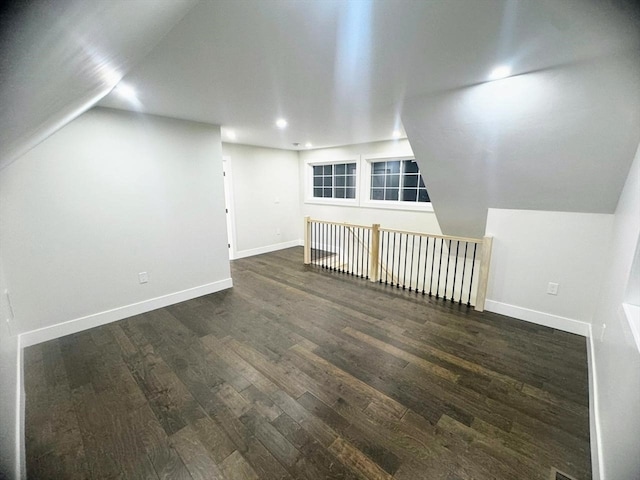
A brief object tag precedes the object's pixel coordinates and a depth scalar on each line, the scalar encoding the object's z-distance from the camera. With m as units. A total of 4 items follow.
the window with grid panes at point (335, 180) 5.95
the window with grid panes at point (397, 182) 4.89
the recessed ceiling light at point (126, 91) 2.22
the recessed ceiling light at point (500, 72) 1.92
